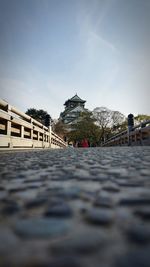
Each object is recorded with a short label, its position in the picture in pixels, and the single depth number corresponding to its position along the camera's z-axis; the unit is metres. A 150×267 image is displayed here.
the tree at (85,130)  34.19
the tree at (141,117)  32.37
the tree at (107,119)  36.53
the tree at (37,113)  34.72
